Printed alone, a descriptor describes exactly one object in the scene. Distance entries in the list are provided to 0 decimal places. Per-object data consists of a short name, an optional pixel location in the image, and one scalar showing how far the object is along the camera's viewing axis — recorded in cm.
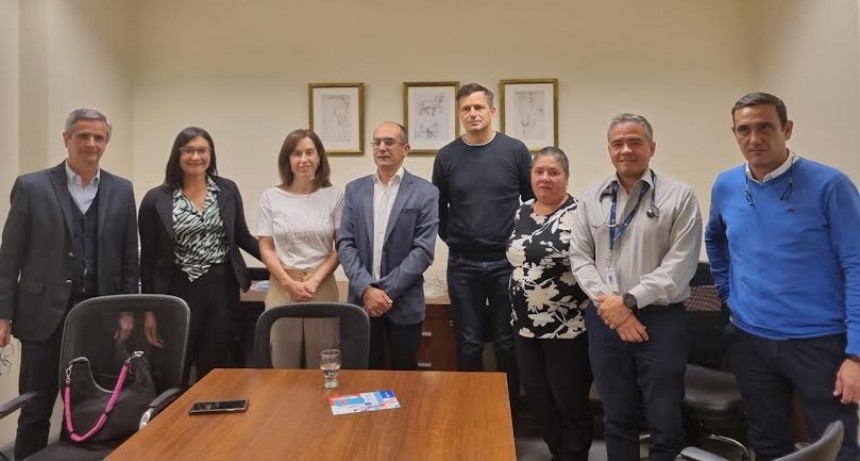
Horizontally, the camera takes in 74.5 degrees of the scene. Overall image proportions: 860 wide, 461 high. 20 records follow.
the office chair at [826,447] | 97
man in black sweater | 275
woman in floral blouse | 237
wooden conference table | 132
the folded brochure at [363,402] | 158
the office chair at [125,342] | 205
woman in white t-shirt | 261
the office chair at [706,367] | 257
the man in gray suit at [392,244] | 255
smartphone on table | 156
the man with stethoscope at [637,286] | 207
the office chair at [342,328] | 211
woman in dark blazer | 259
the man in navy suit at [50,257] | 236
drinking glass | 177
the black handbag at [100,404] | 193
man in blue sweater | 182
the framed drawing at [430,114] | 383
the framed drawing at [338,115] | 388
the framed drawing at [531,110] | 378
